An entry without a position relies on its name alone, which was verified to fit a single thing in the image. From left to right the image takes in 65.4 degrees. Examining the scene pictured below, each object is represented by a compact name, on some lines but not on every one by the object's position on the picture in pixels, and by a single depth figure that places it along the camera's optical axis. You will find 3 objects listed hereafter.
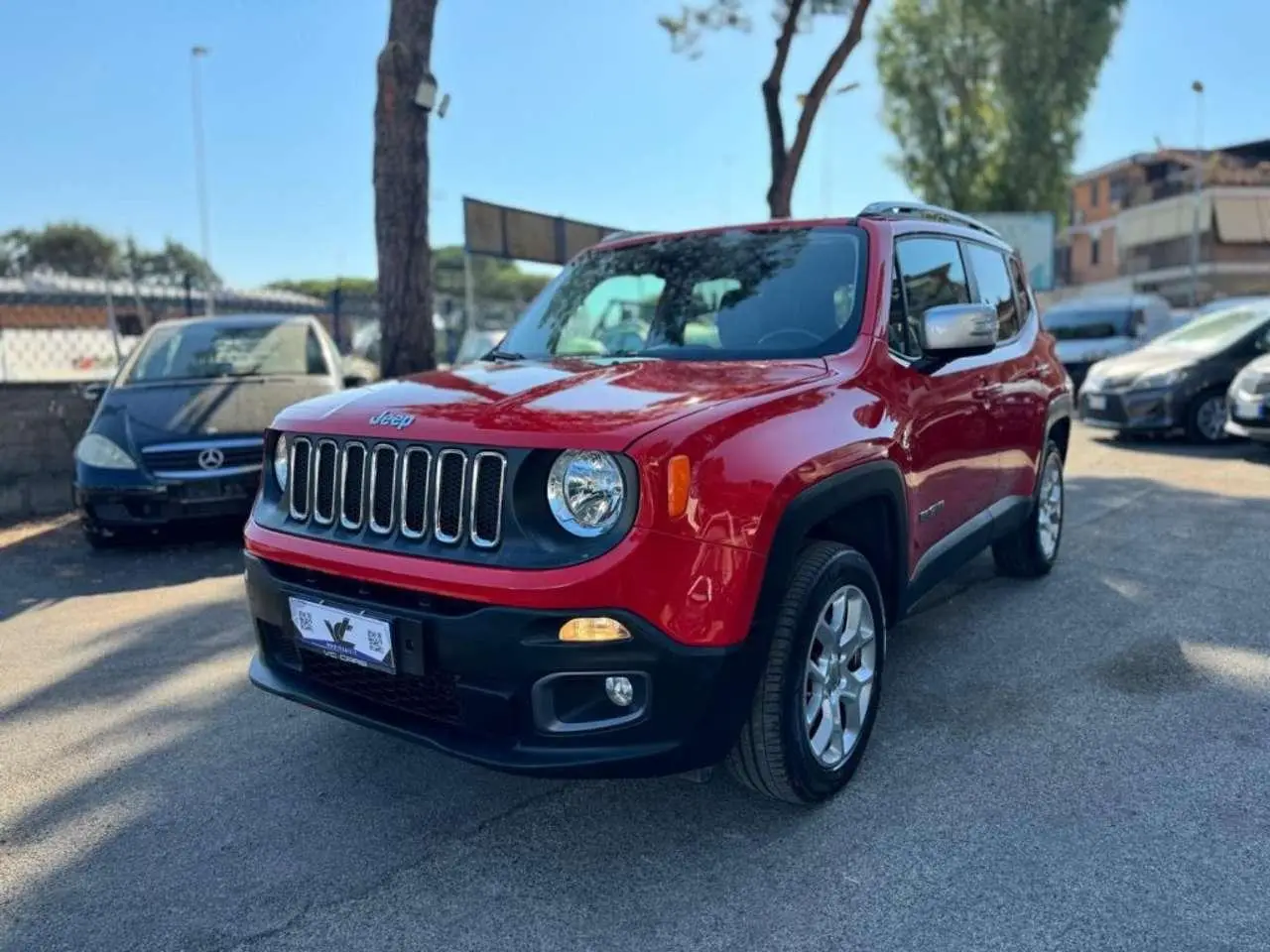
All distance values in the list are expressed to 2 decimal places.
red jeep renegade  2.48
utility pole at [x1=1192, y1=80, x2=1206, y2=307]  37.94
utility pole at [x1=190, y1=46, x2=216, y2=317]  13.52
